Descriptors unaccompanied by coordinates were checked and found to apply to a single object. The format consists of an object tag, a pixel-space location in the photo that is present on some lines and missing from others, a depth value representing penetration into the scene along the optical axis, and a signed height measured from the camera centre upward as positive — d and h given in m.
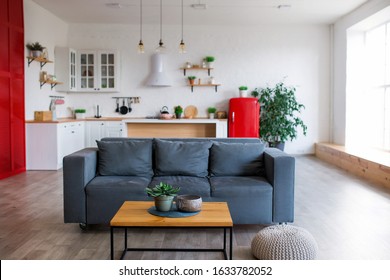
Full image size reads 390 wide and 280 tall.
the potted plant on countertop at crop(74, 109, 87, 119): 9.18 +0.16
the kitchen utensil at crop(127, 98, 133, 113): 9.51 +0.39
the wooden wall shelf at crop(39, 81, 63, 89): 7.84 +0.71
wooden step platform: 6.12 -0.67
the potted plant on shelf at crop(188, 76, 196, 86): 9.34 +0.91
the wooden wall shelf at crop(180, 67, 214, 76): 9.37 +1.14
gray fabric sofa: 3.77 -0.53
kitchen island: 9.02 -0.18
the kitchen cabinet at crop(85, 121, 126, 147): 8.91 -0.18
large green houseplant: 9.09 +0.14
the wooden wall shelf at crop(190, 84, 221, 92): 9.42 +0.78
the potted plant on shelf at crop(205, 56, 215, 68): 9.28 +1.32
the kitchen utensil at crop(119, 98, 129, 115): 9.46 +0.23
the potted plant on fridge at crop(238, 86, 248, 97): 9.20 +0.66
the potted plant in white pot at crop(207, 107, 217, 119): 9.27 +0.21
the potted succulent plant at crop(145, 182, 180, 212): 3.00 -0.53
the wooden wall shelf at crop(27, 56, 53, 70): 7.26 +1.06
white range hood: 9.28 +1.01
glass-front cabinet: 9.21 +1.07
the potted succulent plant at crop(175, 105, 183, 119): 9.09 +0.20
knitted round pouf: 2.97 -0.88
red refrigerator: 8.84 +0.07
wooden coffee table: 2.79 -0.66
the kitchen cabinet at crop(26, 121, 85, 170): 7.25 -0.44
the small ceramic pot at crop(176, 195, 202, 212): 3.00 -0.59
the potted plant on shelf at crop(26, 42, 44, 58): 7.24 +1.21
